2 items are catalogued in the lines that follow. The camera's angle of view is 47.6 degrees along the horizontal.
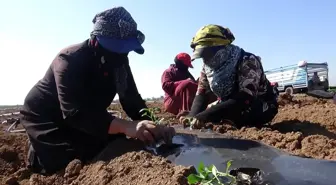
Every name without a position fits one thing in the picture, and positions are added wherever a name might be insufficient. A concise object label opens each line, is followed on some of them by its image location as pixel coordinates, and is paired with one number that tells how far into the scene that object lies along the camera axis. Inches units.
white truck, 742.5
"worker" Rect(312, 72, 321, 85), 740.3
